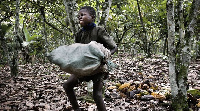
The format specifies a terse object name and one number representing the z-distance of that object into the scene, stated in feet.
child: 7.95
